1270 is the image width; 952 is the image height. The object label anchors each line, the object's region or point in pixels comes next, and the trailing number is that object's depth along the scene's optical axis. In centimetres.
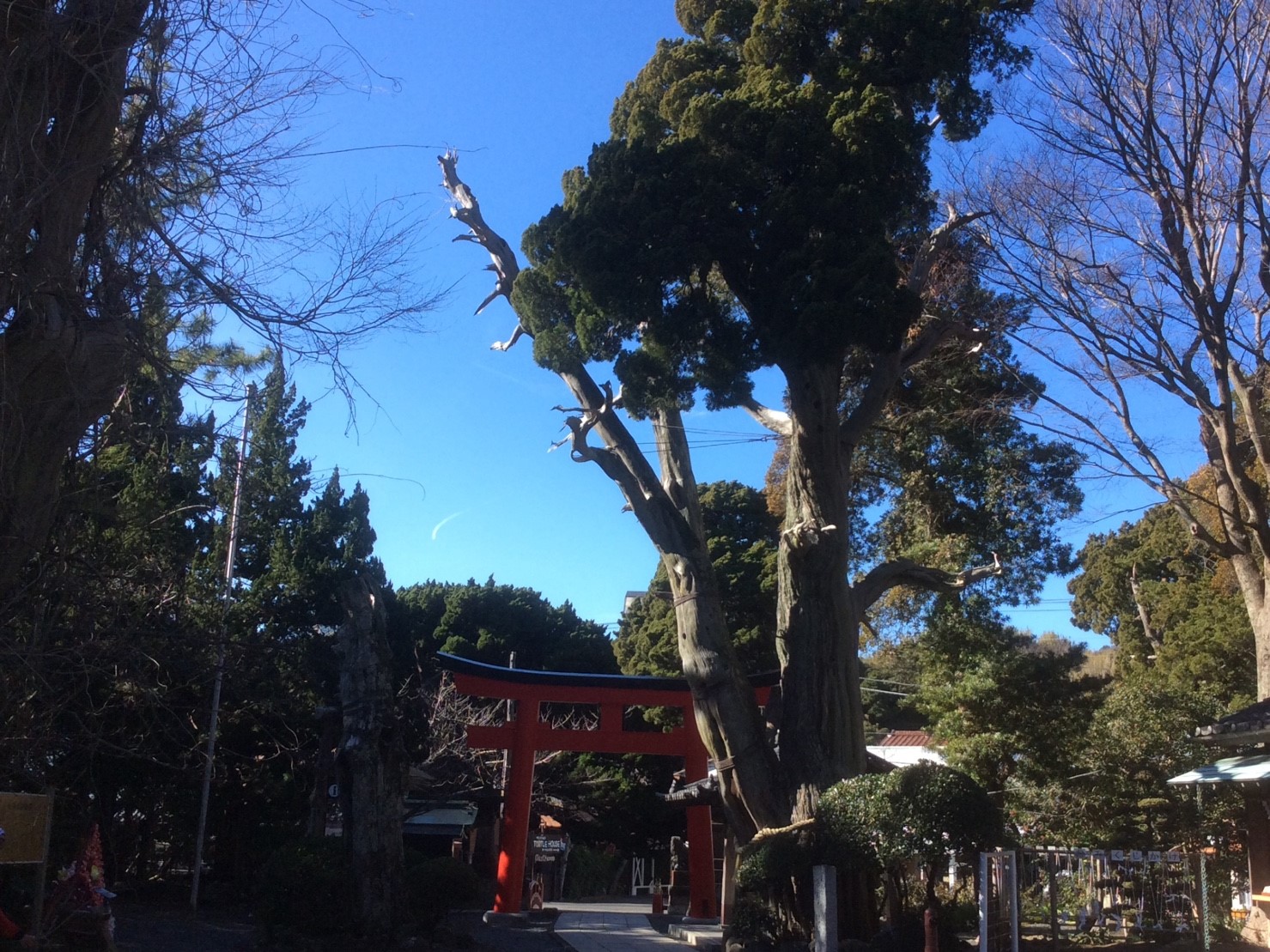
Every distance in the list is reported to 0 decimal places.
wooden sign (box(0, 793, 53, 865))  624
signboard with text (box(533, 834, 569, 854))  2558
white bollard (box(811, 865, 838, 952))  964
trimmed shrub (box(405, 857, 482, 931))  1270
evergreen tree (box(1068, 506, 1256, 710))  2548
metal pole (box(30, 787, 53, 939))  659
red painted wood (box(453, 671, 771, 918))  1850
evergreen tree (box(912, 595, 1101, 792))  1733
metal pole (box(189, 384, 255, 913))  1273
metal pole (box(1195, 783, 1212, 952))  1035
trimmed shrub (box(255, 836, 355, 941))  1157
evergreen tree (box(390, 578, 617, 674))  3092
